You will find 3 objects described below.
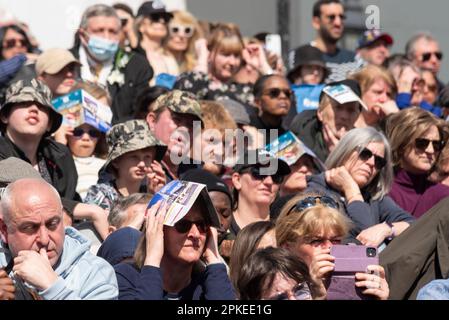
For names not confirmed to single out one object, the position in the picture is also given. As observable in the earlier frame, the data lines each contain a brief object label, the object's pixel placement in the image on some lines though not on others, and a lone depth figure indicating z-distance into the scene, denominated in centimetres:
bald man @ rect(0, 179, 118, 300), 1399
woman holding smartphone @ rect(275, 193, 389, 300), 1627
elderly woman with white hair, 2017
